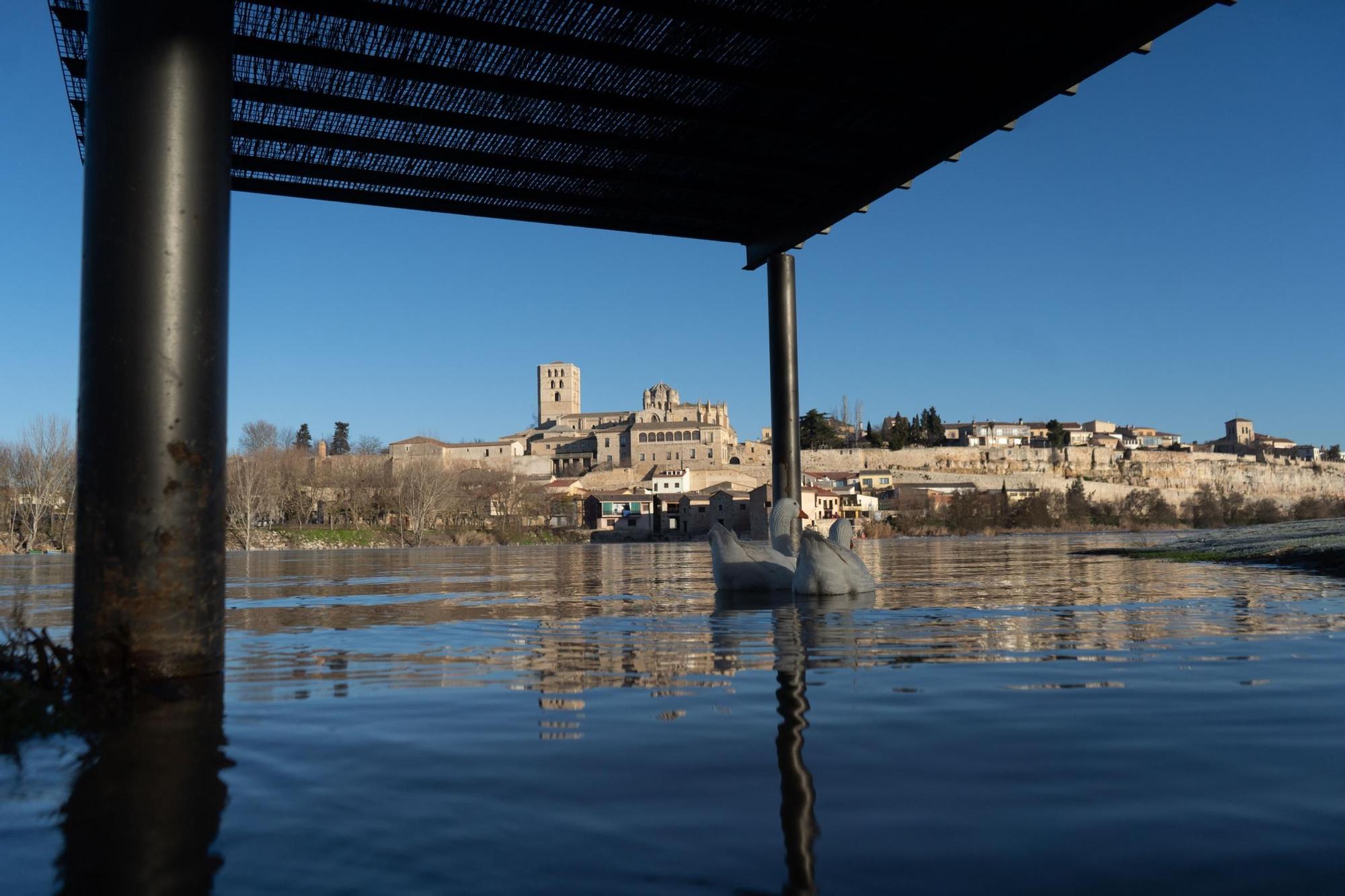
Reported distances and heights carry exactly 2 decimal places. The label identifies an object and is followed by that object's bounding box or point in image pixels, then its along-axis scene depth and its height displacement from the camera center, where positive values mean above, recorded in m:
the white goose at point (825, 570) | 11.41 -0.68
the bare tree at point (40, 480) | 61.22 +2.90
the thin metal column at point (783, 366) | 13.35 +1.98
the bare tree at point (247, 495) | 71.44 +1.98
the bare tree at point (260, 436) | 101.31 +8.79
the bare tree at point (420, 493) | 80.19 +2.08
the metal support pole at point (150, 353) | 4.63 +0.81
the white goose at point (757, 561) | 12.97 -0.63
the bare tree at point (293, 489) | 82.56 +2.70
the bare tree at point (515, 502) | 94.75 +1.48
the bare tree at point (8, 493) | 60.66 +2.06
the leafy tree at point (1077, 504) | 98.70 +0.35
